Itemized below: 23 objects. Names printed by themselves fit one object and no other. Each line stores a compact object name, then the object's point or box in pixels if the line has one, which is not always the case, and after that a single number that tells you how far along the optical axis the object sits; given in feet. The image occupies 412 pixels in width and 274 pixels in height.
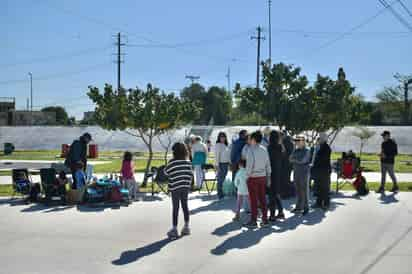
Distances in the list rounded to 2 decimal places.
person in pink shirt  41.24
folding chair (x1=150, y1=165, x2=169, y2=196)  43.58
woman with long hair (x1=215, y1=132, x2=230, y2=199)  42.01
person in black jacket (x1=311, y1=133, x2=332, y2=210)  36.04
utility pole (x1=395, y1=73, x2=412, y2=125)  202.59
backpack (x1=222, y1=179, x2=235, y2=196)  42.55
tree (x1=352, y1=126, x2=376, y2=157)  121.33
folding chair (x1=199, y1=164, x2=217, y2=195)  46.29
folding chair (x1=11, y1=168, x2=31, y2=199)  41.29
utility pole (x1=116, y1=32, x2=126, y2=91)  178.19
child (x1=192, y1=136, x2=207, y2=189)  47.03
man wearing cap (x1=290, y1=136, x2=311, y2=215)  33.88
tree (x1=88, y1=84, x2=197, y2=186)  50.60
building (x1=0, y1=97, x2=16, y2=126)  308.44
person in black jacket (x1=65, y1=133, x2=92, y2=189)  41.37
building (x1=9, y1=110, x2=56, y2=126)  296.59
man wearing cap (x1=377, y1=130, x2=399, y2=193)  45.19
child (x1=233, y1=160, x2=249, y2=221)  31.91
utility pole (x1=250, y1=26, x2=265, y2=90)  172.35
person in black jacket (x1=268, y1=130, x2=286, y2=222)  31.89
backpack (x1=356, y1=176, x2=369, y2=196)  43.70
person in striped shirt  27.50
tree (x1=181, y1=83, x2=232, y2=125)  271.35
